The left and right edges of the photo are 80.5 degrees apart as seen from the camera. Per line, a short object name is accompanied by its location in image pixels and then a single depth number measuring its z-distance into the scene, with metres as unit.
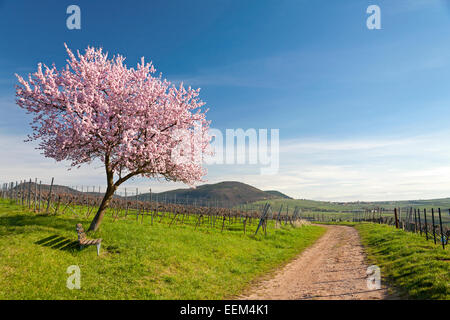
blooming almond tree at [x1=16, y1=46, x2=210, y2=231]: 17.73
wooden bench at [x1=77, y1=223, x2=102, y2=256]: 14.63
